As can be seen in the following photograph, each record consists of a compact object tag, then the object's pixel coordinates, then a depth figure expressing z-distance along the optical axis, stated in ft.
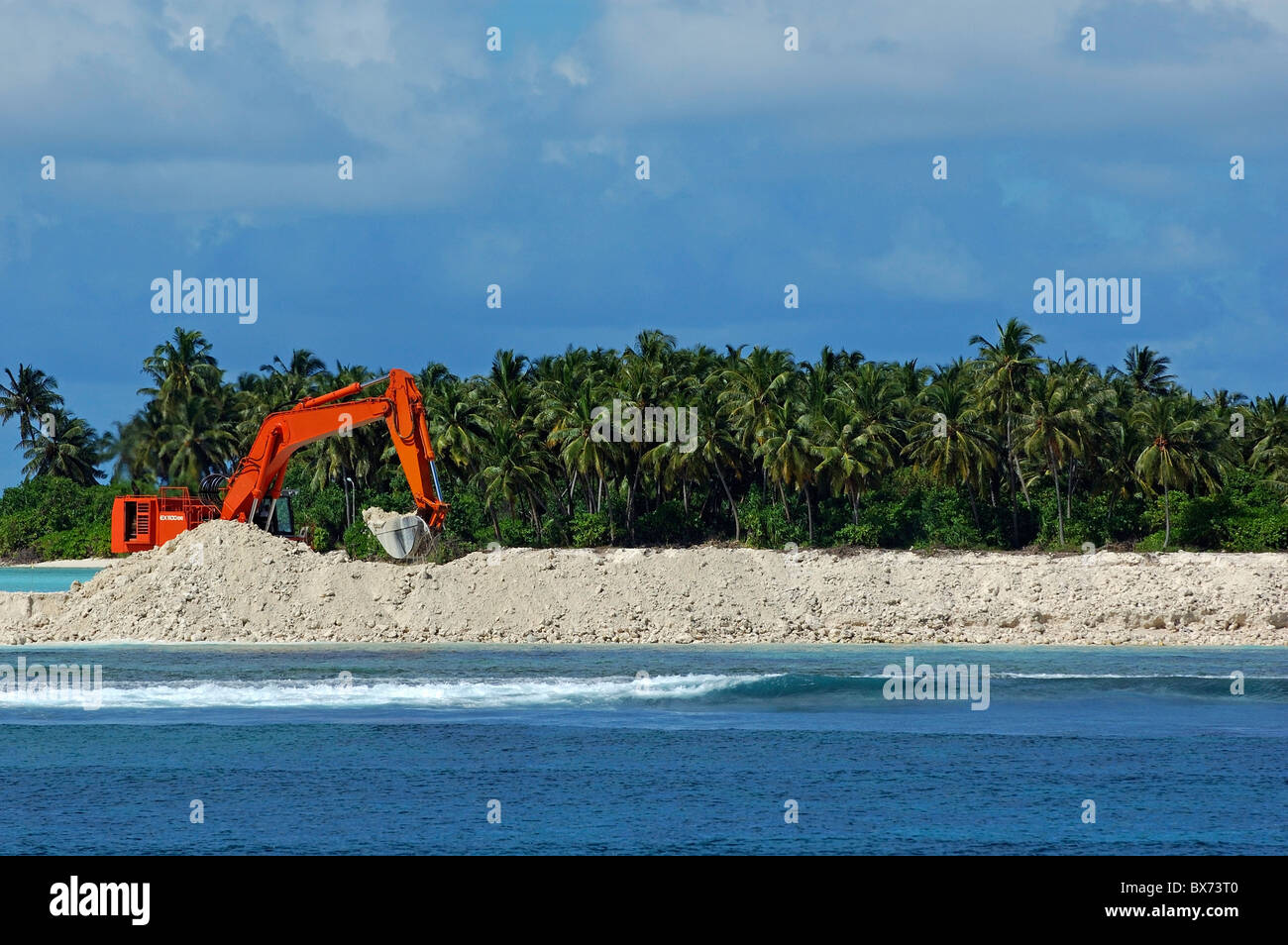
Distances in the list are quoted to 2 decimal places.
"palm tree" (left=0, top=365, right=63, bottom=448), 337.31
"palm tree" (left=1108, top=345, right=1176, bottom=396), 286.25
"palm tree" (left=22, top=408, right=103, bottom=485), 332.68
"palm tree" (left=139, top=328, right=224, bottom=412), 299.38
